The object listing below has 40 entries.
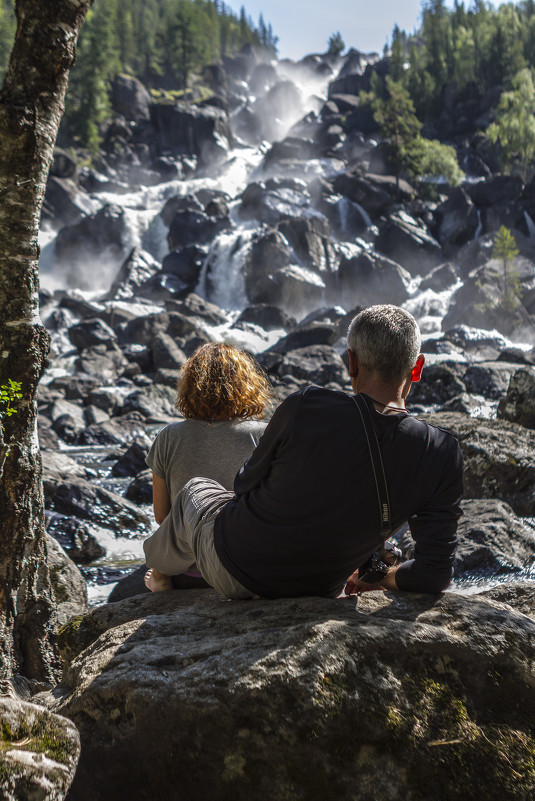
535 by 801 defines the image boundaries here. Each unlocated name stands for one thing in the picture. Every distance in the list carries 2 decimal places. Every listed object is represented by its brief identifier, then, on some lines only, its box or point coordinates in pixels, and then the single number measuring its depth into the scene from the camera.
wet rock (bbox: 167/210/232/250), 48.59
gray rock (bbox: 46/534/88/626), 6.11
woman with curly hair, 4.23
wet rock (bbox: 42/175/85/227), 55.88
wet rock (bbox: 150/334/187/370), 28.66
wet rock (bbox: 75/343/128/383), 28.37
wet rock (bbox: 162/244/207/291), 44.81
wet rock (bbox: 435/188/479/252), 53.00
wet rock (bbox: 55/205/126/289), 50.38
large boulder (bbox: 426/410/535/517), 10.19
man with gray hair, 2.87
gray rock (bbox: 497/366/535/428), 14.36
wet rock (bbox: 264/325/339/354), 32.09
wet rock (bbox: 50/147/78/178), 57.84
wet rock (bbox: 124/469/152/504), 12.84
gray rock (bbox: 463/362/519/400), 24.27
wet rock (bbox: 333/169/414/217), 54.72
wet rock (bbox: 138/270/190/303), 43.78
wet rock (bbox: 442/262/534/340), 39.84
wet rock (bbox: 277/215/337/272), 45.03
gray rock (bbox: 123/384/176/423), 22.23
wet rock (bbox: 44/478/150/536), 10.91
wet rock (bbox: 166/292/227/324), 37.78
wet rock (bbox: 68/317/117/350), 32.47
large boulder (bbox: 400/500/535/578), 8.16
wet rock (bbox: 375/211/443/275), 50.03
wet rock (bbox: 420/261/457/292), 45.78
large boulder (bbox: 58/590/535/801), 2.32
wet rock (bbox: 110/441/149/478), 15.34
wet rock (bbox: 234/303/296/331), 38.19
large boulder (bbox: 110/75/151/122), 83.38
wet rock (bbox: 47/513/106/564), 9.82
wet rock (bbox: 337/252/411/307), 44.69
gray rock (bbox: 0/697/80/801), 2.08
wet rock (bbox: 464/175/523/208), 54.66
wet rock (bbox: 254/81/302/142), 94.06
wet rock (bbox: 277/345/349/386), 26.72
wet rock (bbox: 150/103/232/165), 74.12
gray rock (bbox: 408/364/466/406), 23.80
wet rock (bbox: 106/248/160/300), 45.22
